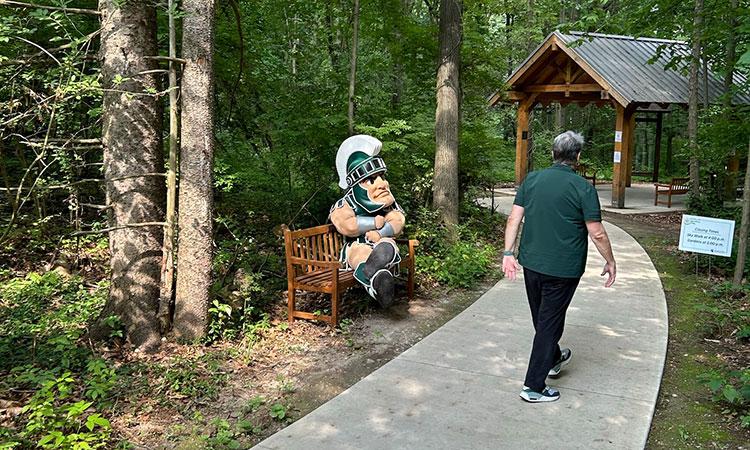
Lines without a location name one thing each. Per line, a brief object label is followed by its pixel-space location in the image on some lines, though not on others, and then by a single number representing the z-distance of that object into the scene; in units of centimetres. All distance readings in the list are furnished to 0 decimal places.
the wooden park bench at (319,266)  583
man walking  414
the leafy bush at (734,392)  405
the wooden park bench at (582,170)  1852
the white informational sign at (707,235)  734
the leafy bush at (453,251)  787
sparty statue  627
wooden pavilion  1455
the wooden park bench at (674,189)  1546
